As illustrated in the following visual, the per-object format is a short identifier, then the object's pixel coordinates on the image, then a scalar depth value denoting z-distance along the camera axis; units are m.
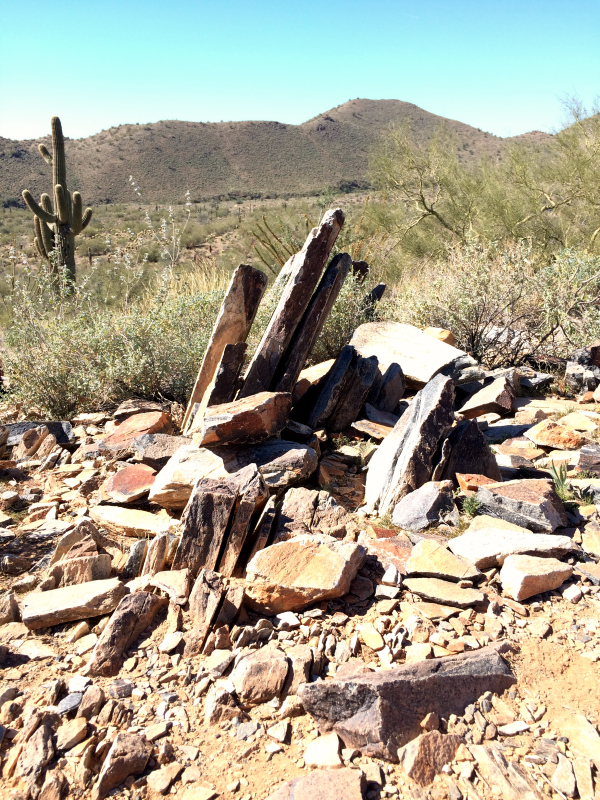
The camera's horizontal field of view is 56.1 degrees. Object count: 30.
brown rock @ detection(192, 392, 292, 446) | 3.80
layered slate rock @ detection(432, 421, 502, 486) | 3.99
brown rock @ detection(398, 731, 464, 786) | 1.96
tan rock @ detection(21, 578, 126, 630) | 2.72
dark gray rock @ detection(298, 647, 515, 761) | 2.08
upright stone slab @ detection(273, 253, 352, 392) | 4.81
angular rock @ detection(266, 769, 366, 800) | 1.83
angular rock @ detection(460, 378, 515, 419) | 5.67
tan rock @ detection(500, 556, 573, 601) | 2.84
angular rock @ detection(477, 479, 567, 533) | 3.38
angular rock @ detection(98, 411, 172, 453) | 4.70
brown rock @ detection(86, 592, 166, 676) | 2.46
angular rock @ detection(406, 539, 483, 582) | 2.93
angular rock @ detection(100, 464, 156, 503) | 3.91
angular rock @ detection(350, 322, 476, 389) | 5.99
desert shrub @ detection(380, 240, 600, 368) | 7.29
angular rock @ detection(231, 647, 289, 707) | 2.30
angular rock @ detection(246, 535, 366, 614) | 2.76
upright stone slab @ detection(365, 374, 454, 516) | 3.81
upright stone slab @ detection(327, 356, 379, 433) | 5.07
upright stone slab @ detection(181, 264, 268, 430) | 4.78
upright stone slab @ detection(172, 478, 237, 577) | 3.06
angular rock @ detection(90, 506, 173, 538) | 3.58
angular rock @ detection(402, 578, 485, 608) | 2.79
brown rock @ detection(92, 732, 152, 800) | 1.92
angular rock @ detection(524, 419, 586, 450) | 4.84
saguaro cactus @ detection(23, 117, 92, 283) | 10.88
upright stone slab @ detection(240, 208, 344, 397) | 4.72
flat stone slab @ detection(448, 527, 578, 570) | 3.05
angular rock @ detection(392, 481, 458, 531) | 3.54
